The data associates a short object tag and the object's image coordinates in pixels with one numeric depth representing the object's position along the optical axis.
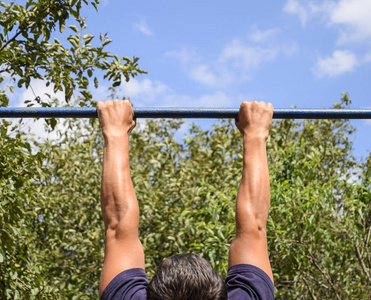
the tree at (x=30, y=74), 4.63
